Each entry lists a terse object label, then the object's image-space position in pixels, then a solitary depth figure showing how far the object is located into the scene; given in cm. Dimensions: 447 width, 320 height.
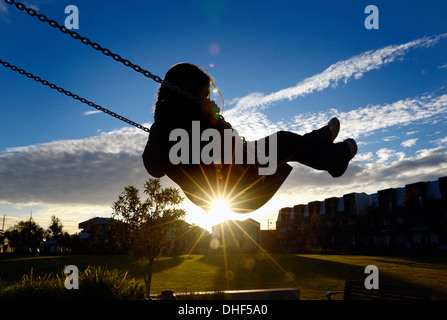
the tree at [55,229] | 6965
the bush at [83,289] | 687
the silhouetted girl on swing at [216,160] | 287
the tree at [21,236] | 6391
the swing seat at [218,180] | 306
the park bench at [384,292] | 564
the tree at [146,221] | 1420
